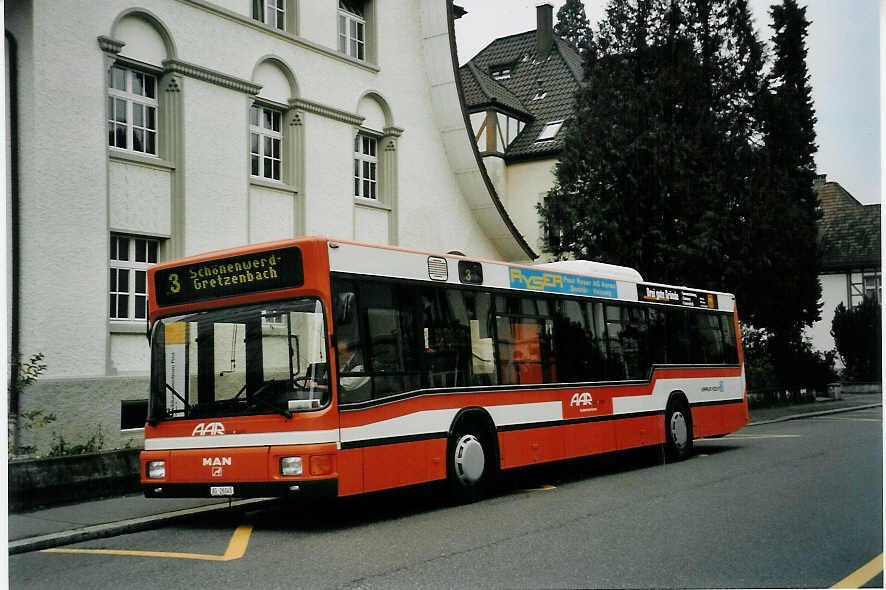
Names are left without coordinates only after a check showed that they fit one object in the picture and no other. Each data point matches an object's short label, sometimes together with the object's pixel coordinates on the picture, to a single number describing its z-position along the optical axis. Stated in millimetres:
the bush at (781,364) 31391
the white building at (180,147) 13969
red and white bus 9211
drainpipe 13492
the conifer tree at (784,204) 24859
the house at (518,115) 29594
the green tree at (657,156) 23953
